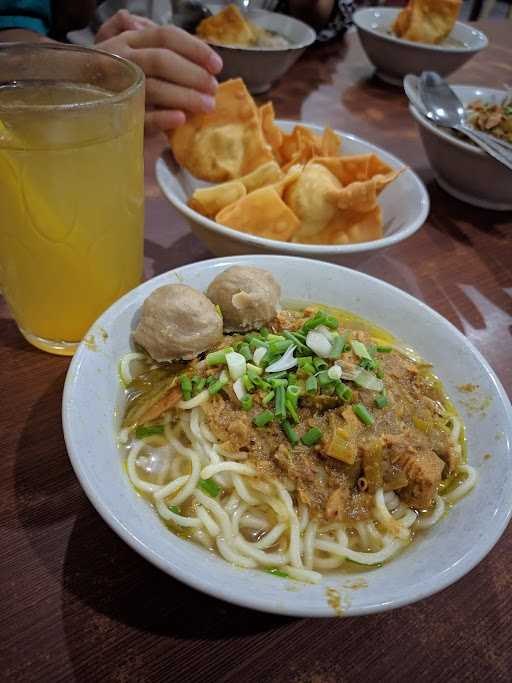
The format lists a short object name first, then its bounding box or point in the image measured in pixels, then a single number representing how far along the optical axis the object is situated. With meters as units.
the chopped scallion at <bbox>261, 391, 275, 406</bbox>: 0.20
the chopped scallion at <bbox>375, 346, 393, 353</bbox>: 0.23
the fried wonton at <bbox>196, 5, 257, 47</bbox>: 0.46
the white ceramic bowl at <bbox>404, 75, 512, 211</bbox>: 0.37
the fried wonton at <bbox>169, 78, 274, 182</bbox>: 0.33
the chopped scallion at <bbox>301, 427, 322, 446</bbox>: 0.19
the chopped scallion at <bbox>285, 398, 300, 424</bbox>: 0.19
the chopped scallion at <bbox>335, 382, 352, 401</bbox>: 0.20
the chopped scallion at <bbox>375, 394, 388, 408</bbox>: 0.20
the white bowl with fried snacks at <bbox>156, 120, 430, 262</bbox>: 0.27
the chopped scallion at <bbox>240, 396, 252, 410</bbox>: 0.20
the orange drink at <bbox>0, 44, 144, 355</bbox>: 0.19
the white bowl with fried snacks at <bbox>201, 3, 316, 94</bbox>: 0.45
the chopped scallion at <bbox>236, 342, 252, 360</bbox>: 0.21
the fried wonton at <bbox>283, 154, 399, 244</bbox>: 0.30
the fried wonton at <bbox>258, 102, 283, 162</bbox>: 0.35
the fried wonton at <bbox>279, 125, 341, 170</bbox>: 0.35
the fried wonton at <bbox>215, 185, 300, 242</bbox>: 0.29
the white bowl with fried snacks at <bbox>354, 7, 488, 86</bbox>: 0.53
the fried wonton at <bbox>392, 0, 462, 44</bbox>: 0.55
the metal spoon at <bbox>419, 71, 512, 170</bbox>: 0.37
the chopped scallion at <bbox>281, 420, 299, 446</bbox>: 0.19
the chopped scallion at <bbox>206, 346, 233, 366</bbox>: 0.21
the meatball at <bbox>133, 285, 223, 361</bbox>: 0.20
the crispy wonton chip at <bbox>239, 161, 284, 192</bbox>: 0.32
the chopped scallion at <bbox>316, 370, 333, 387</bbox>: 0.20
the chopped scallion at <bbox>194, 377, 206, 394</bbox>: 0.21
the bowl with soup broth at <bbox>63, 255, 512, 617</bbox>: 0.15
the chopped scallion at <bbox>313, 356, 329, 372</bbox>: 0.21
